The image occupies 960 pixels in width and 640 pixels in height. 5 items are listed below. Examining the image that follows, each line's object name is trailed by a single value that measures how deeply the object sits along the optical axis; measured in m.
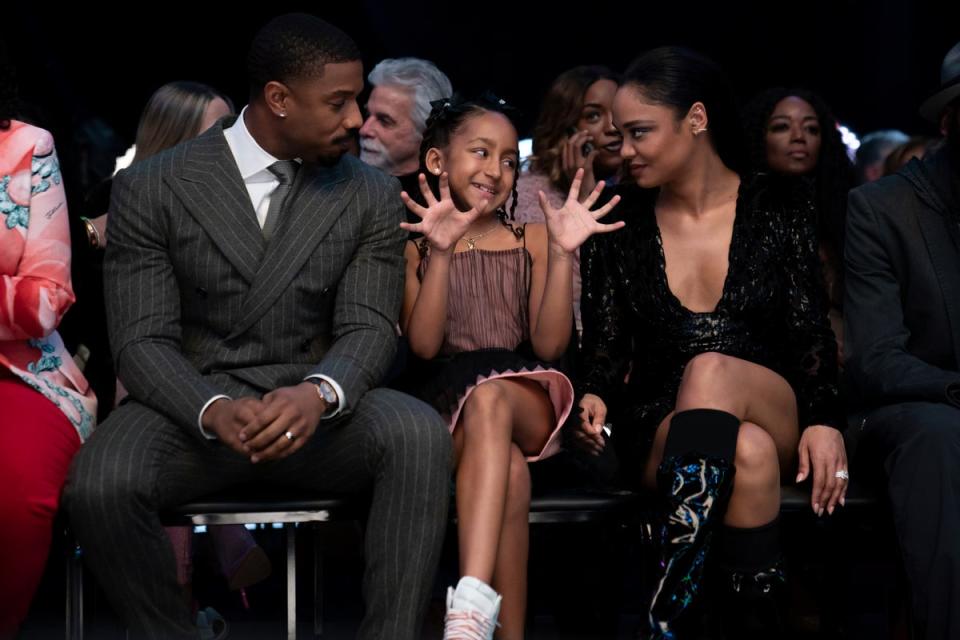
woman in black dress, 6.11
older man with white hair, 9.60
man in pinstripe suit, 5.86
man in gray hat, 6.37
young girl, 6.09
